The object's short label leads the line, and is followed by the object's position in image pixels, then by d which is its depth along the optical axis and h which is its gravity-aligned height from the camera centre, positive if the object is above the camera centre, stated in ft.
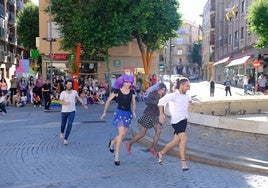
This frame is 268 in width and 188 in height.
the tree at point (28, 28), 105.72 +17.01
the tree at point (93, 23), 64.99 +11.63
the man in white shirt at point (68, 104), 25.36 -2.00
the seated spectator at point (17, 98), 54.97 -3.34
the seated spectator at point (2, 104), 44.81 -3.53
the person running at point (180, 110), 18.35 -1.81
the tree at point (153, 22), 67.06 +12.68
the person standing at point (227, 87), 73.48 -1.73
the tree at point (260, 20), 74.36 +14.15
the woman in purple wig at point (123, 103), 19.89 -1.49
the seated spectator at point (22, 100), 54.98 -3.77
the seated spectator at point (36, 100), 55.05 -3.63
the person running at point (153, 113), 21.81 -2.32
